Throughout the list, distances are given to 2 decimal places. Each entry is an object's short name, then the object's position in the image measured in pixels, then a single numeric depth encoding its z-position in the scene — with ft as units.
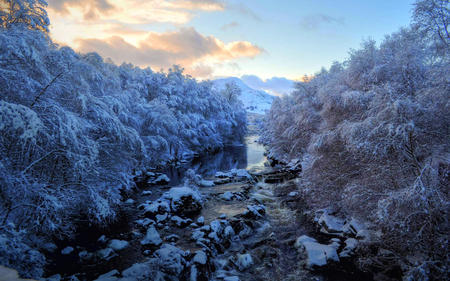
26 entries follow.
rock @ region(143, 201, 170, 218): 41.24
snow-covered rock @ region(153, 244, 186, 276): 24.84
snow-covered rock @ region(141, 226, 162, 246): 31.81
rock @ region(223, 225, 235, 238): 34.66
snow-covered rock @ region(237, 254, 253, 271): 27.90
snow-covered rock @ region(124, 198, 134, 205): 46.47
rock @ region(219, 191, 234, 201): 50.18
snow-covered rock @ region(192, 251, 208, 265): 26.81
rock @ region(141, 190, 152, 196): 52.24
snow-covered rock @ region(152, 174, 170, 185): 61.91
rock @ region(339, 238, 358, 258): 28.38
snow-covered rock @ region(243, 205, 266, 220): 41.19
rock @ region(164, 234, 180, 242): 33.05
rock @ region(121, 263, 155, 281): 23.17
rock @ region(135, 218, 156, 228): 37.27
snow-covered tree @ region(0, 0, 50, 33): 27.63
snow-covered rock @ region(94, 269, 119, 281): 23.33
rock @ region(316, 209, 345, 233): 35.04
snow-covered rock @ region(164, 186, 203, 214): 43.88
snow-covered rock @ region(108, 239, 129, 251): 30.42
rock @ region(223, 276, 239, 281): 25.03
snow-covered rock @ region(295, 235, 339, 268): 27.71
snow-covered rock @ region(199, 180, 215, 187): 60.39
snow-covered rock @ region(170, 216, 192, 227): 38.08
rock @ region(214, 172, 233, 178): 68.69
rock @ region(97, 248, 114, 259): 28.30
